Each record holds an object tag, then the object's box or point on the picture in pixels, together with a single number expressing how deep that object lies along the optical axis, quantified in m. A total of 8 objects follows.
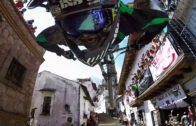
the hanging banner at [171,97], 4.72
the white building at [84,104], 16.15
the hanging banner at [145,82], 6.24
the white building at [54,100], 13.64
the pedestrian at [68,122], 13.90
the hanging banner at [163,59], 4.00
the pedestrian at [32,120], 11.74
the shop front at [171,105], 4.73
